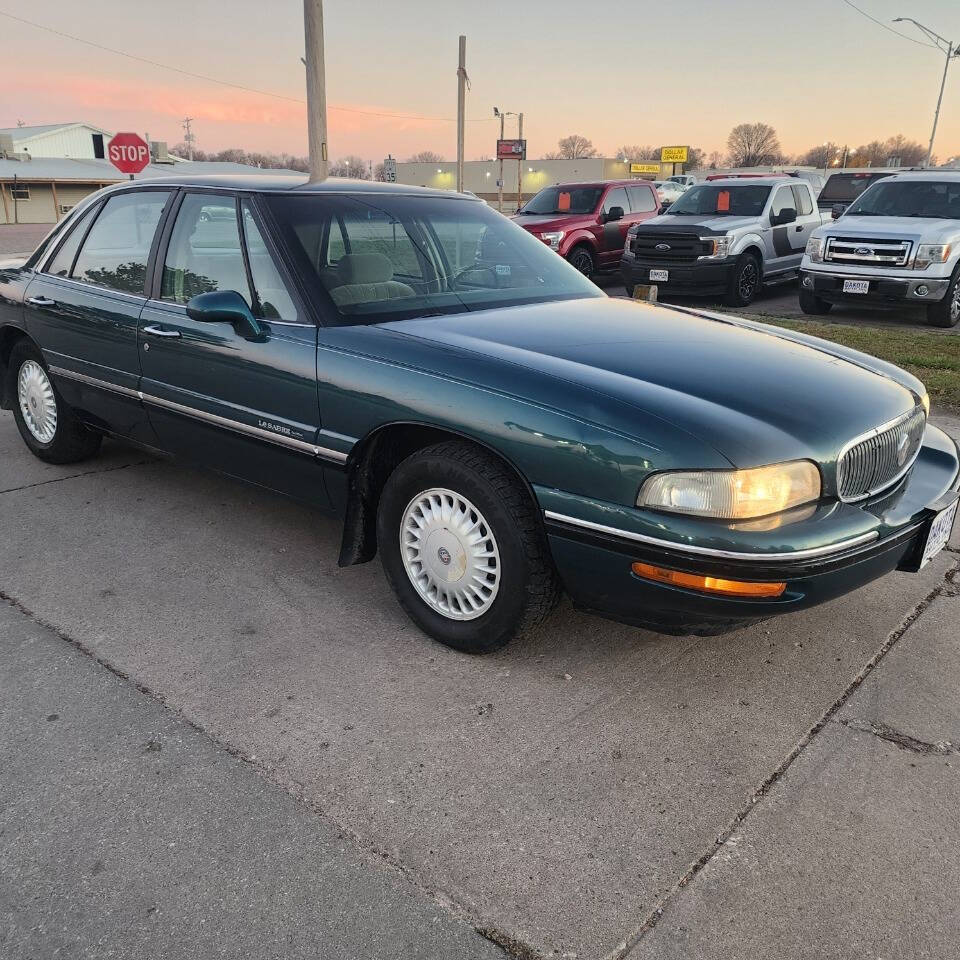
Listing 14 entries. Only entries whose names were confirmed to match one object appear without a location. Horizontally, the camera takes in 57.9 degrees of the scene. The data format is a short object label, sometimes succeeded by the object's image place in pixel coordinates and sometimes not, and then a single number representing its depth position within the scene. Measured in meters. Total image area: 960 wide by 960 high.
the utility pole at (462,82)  27.17
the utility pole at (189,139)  99.81
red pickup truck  13.60
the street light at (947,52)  28.40
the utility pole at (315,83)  13.91
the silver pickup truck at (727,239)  11.55
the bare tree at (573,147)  124.75
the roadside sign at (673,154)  79.94
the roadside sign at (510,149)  31.41
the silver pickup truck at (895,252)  9.82
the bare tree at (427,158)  104.81
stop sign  16.22
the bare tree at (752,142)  112.94
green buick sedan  2.54
